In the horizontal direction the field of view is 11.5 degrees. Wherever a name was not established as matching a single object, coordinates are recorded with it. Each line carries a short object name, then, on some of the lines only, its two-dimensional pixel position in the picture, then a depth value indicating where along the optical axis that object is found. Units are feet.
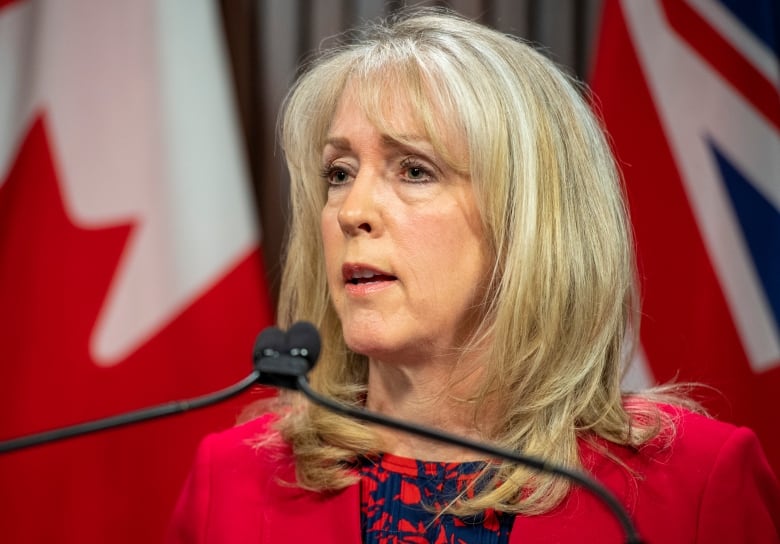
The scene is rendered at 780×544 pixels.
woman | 7.51
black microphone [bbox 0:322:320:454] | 6.96
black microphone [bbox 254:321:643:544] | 6.91
